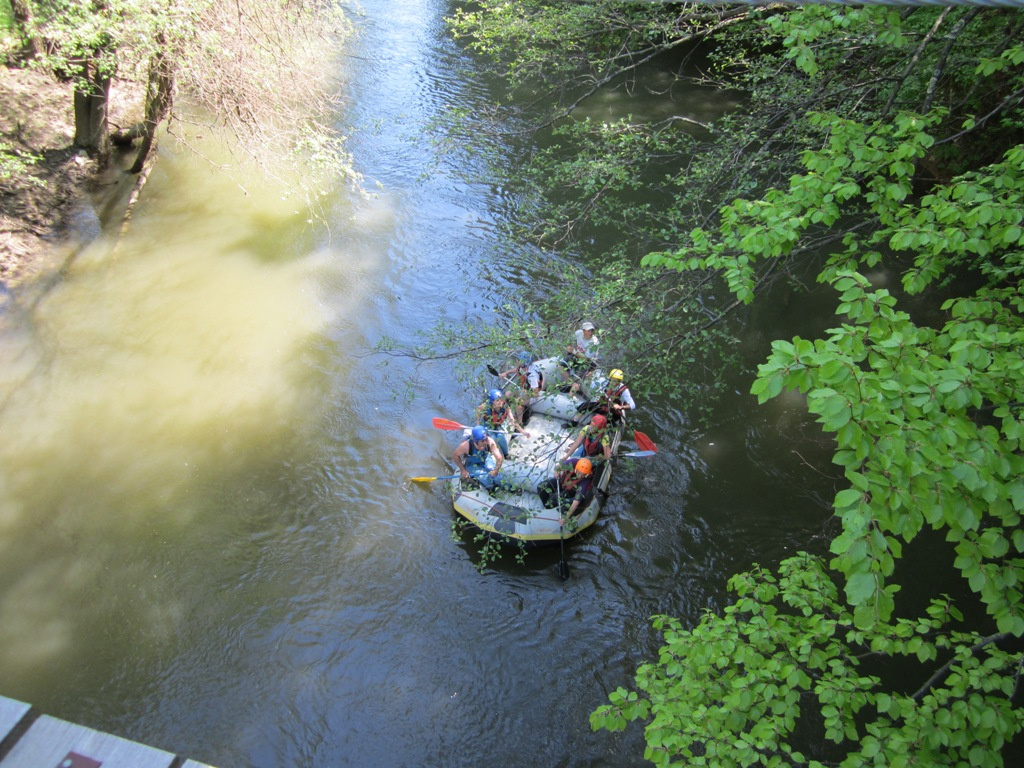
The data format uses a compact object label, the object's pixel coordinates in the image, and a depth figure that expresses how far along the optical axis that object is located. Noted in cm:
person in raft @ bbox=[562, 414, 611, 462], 618
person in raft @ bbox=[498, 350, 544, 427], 761
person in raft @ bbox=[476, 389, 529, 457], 827
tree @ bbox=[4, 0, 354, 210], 876
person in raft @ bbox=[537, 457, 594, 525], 792
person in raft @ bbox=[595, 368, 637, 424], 632
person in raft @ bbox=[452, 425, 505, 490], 802
